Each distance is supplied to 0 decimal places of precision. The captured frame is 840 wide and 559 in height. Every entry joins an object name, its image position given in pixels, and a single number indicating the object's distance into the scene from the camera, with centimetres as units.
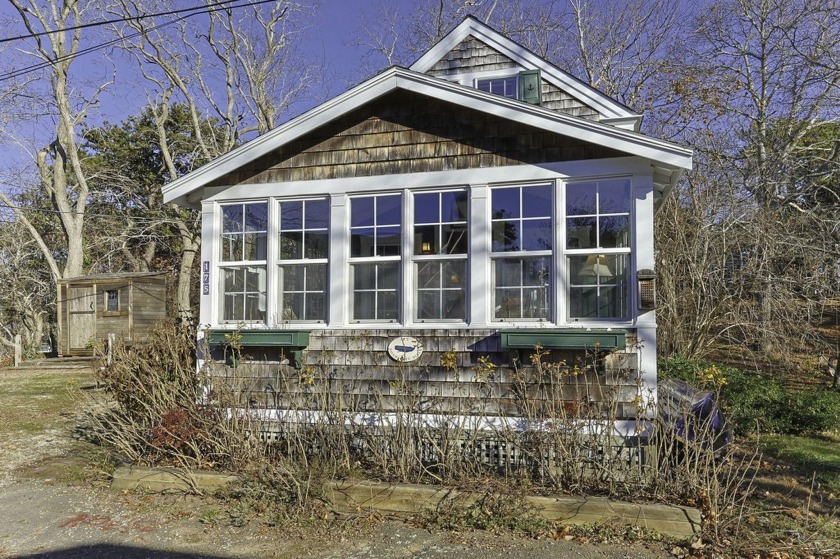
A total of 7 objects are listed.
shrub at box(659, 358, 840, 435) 868
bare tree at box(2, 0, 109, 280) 2134
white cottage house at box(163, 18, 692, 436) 622
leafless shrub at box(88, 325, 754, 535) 534
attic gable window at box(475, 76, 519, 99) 1065
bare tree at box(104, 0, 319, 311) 2140
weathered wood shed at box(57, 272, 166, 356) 1766
